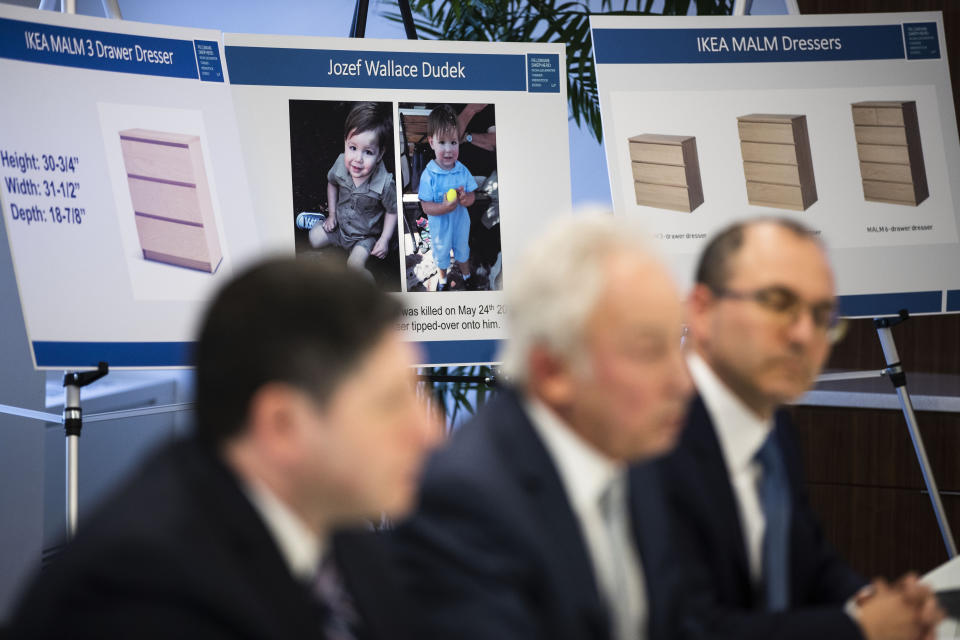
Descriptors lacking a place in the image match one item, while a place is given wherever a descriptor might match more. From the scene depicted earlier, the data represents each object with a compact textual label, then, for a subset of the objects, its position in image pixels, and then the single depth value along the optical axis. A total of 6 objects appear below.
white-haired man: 2.19
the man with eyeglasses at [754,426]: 2.94
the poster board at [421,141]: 6.36
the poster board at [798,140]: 6.71
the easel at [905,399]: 6.83
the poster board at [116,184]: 5.48
